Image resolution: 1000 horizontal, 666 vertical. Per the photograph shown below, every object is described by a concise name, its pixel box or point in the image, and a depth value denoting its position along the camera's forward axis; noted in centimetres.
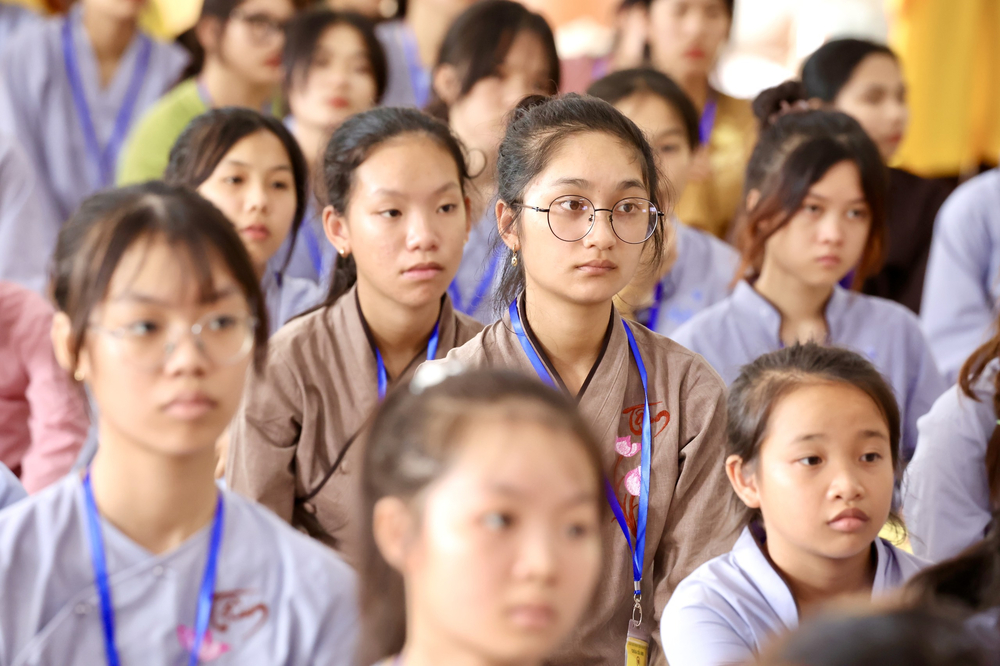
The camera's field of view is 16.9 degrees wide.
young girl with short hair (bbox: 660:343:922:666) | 311
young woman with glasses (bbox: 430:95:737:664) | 325
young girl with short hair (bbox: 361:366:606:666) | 277
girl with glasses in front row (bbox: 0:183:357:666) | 292
